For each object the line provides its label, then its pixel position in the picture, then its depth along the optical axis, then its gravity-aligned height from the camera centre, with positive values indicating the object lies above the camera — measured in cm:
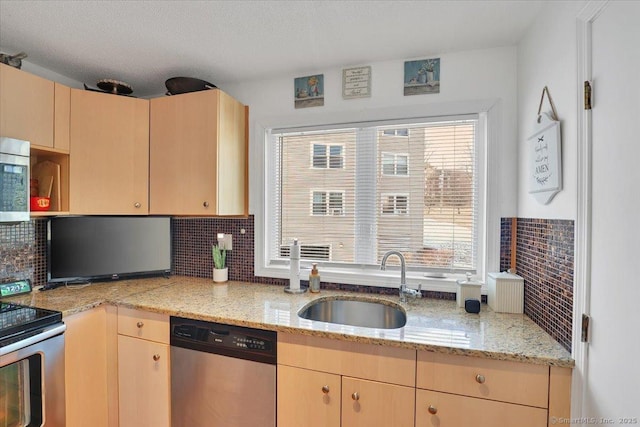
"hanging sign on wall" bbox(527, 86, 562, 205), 120 +24
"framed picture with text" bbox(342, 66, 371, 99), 192 +84
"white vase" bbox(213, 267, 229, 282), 218 -46
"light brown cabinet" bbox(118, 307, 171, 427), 162 -87
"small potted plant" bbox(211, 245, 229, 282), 218 -40
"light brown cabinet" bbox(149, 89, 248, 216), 190 +37
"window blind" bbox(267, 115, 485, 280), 183 +12
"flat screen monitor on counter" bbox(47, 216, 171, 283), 194 -26
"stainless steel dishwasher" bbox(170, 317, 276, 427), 143 -82
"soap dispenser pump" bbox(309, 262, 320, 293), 195 -44
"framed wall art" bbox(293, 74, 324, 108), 203 +82
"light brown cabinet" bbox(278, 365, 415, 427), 124 -82
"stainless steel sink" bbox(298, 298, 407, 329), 177 -60
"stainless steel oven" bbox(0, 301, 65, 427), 128 -72
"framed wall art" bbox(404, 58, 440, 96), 180 +83
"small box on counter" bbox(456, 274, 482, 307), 164 -42
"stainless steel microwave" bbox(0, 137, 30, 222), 148 +15
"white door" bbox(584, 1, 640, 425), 83 -2
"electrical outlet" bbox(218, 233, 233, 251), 226 -24
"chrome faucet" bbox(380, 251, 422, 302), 170 -44
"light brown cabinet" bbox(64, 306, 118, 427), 155 -86
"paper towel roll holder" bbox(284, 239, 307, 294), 194 -38
